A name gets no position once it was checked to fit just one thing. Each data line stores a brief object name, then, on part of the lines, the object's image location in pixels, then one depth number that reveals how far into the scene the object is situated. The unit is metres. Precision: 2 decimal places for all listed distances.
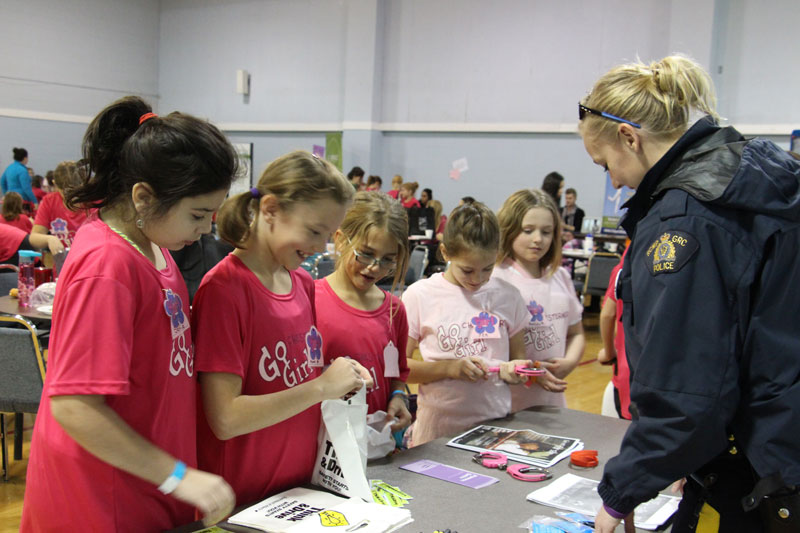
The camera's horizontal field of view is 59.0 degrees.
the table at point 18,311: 3.42
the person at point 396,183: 10.83
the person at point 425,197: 10.55
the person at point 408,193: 10.15
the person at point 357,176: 10.23
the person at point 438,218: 9.51
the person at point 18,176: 10.90
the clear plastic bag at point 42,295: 3.69
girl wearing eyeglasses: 1.92
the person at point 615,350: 2.52
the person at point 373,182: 10.27
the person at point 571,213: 9.44
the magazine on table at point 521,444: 1.89
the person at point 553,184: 8.61
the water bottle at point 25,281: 3.70
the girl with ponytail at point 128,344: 1.09
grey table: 1.45
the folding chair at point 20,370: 2.77
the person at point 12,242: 4.85
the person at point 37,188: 11.43
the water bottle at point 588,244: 8.14
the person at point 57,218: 4.76
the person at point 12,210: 6.36
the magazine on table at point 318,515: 1.32
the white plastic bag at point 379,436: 1.77
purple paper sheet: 1.68
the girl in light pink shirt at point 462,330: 2.29
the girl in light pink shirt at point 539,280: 2.62
